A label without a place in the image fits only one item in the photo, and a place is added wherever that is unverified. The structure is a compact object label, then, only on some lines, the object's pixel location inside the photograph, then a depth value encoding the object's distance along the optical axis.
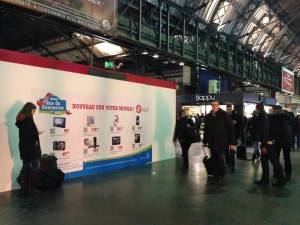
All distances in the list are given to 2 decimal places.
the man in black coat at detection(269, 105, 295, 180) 5.52
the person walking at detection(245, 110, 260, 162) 7.67
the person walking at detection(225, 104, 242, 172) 6.83
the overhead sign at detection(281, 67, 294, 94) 22.94
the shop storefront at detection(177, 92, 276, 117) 14.78
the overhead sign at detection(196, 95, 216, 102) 15.38
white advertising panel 5.04
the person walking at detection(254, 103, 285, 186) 5.32
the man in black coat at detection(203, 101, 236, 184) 5.48
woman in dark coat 4.54
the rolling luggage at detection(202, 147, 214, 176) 5.98
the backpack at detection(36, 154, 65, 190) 4.93
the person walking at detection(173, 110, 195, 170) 7.07
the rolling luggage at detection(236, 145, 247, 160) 8.84
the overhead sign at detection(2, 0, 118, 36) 7.37
